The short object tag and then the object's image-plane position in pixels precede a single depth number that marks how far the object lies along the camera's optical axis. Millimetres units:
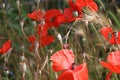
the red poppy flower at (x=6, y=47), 2689
